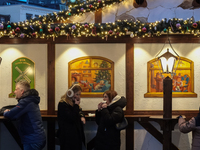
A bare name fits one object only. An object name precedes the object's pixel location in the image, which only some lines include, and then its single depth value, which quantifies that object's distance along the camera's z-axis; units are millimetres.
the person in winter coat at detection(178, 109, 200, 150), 4737
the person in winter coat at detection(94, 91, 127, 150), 5361
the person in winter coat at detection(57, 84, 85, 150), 5348
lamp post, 5680
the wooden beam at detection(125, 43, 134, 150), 7102
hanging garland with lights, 6594
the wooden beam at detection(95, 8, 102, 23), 7188
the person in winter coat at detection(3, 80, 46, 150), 4785
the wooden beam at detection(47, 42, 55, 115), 7168
